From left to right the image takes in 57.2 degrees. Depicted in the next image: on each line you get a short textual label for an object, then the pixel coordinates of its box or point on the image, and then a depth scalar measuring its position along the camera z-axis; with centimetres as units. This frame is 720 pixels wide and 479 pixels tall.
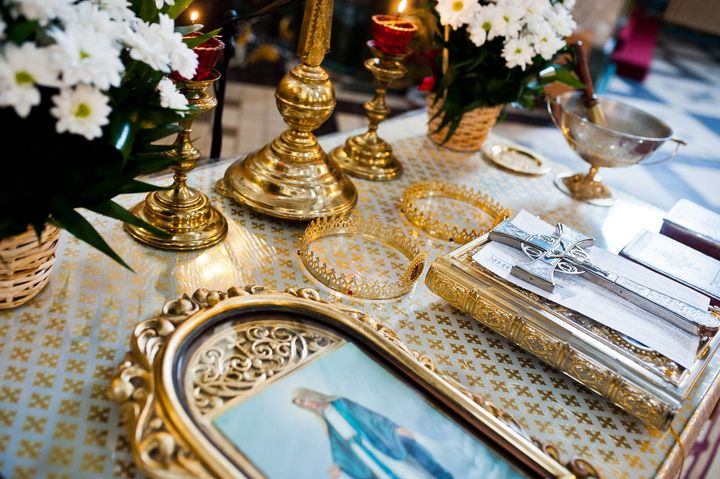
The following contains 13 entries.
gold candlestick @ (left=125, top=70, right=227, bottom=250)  95
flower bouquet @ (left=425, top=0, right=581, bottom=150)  121
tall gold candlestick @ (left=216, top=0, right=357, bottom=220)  108
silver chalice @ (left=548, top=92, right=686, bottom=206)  133
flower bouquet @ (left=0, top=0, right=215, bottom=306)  59
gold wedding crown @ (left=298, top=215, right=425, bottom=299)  94
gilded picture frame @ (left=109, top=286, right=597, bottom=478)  61
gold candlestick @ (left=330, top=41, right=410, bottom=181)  130
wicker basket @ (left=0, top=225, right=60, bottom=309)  71
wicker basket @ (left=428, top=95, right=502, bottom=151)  145
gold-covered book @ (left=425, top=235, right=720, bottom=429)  81
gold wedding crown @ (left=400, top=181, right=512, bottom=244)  113
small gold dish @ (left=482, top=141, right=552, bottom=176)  149
